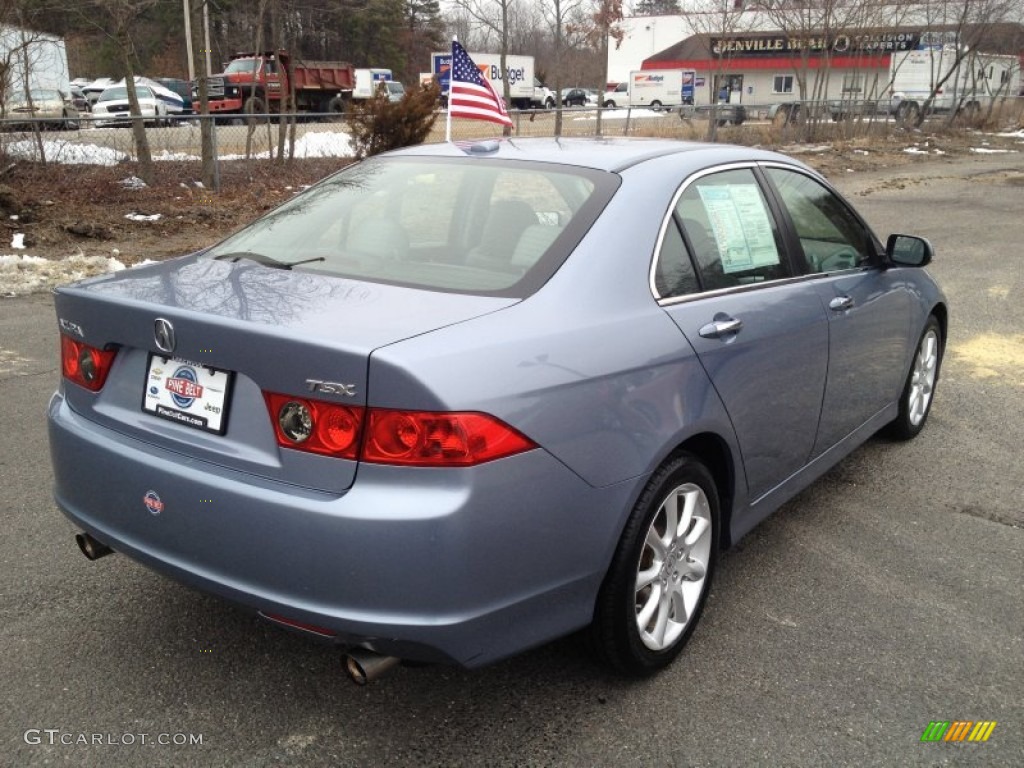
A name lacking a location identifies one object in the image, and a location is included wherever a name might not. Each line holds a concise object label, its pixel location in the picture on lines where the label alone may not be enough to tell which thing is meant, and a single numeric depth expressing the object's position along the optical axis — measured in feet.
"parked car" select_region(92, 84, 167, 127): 104.22
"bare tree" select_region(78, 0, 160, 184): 42.65
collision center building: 93.56
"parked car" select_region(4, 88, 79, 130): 40.24
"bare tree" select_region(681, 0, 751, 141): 76.67
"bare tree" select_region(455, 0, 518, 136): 74.90
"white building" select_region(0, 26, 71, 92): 41.55
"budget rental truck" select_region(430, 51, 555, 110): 172.03
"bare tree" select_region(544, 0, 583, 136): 82.14
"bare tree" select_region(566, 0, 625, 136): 119.65
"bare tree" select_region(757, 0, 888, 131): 85.51
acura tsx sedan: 7.35
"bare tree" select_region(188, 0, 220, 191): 43.93
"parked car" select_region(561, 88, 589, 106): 206.67
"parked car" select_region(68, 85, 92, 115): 115.65
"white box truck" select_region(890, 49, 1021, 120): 113.29
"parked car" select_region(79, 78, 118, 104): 127.91
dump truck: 106.25
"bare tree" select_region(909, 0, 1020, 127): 97.50
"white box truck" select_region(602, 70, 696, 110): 183.11
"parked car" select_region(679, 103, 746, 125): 75.72
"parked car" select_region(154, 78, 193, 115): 137.01
